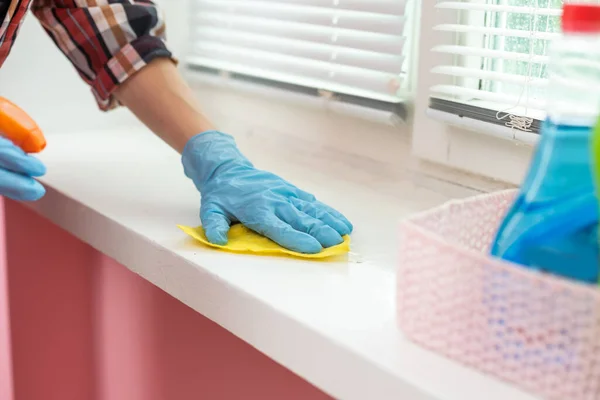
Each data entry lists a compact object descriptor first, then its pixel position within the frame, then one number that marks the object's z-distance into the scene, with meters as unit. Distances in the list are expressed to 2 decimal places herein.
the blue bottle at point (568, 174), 0.47
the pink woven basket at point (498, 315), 0.44
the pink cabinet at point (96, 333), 1.01
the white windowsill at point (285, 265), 0.53
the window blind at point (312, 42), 0.99
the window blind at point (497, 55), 0.80
